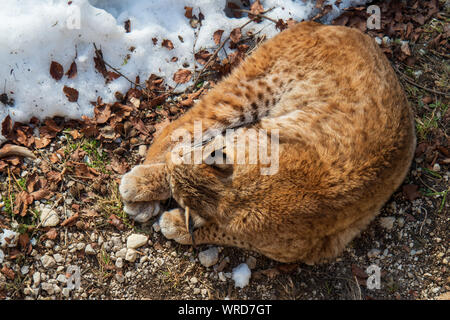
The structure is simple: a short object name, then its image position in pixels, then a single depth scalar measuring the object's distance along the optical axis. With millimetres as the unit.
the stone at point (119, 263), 4004
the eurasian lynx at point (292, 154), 3490
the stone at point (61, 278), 3900
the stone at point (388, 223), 4270
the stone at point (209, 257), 4066
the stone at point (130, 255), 4008
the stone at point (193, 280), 4043
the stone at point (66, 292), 3877
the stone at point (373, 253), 4184
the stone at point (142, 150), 4418
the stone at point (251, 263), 4102
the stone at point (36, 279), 3855
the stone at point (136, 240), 4059
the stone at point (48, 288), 3857
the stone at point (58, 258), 3949
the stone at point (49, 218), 4008
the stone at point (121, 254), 4031
